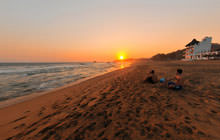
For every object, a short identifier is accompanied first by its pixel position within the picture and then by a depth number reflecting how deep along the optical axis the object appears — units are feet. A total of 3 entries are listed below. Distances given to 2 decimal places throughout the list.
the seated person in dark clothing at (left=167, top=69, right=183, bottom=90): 17.58
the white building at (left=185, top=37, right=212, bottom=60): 129.59
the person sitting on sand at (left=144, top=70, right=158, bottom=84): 22.88
